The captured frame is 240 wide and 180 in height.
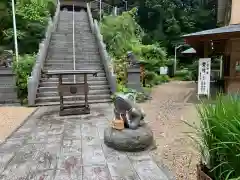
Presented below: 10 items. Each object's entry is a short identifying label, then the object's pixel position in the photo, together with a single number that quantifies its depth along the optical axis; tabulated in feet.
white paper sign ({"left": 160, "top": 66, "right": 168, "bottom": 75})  43.64
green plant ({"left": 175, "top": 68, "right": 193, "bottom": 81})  47.34
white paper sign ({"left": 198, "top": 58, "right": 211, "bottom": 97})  23.01
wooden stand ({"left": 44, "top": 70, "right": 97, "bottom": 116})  16.84
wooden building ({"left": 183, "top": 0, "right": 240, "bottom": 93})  21.73
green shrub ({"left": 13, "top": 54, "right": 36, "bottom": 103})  21.56
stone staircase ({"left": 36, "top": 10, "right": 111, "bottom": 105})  21.69
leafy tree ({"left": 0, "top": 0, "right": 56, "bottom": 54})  34.41
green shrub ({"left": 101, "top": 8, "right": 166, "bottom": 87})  32.76
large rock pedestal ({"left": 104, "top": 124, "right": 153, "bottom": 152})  10.45
